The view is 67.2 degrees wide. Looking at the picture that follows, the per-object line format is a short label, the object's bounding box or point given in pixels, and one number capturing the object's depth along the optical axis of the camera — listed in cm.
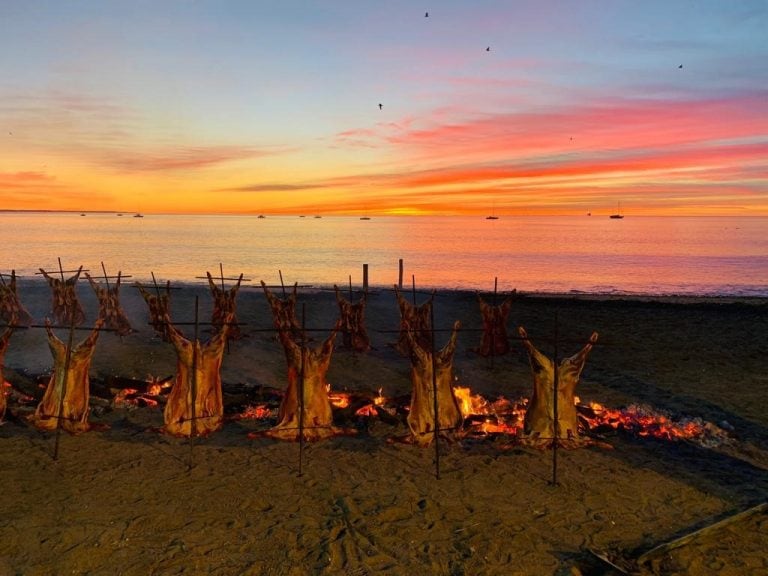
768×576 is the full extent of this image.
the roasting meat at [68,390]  1084
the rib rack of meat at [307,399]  1073
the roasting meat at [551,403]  1045
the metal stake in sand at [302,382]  981
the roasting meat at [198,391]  1077
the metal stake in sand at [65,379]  1040
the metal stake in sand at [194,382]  984
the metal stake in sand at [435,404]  936
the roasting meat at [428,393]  1063
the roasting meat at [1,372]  1145
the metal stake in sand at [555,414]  915
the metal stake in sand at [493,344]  1658
